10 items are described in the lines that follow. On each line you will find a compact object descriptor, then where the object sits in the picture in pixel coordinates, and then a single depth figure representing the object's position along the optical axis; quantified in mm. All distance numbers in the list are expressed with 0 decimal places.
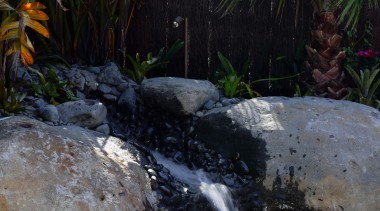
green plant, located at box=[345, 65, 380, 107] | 6023
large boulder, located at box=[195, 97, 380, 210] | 4727
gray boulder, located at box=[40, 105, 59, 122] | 5039
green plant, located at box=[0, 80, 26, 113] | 4855
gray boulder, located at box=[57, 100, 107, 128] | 5148
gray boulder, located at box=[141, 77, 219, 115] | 5660
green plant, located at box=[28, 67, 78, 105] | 5422
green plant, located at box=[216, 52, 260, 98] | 6129
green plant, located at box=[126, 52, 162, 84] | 6418
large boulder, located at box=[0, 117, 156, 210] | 3797
